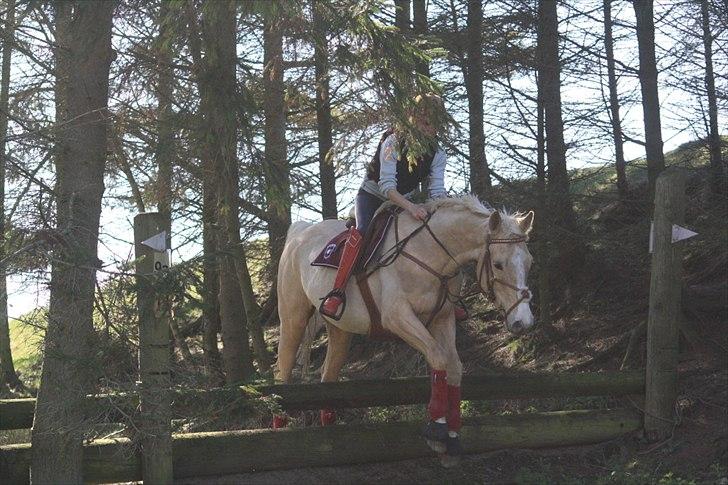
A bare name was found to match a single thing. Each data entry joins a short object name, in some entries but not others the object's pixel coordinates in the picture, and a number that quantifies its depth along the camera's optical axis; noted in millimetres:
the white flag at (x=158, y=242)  6074
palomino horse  6430
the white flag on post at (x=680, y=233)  7555
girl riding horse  7203
